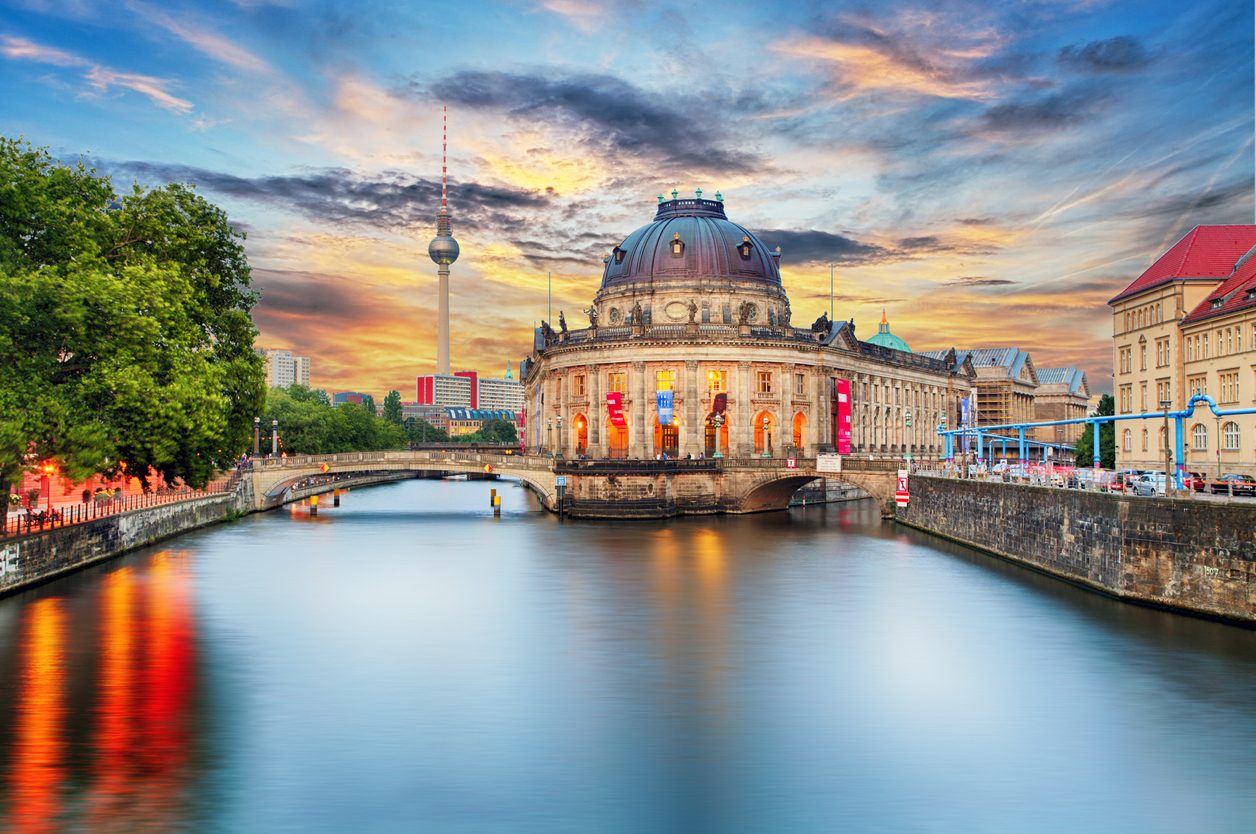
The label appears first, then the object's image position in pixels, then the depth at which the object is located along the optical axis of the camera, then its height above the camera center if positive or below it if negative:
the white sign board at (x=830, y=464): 89.06 -1.18
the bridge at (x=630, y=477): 89.25 -2.30
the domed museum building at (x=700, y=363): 104.75 +8.38
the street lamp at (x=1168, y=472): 40.66 -0.82
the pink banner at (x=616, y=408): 104.06 +3.82
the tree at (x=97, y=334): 40.84 +4.43
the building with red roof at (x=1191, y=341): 69.25 +7.33
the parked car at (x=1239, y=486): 42.62 -1.40
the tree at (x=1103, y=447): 93.94 +0.21
